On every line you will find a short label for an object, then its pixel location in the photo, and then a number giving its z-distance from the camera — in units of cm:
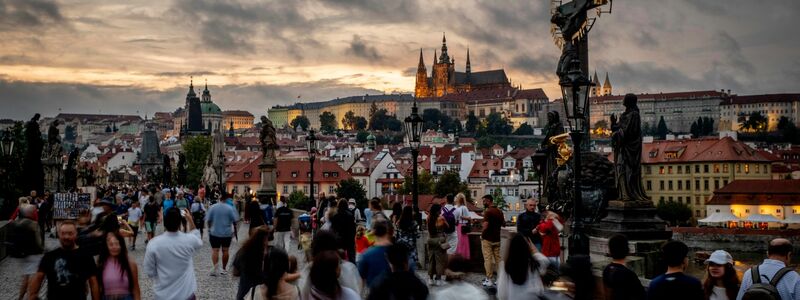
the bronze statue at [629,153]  1251
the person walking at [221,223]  1277
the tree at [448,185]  9119
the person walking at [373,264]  757
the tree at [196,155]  8786
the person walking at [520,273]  612
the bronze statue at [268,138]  2668
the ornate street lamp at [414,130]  1574
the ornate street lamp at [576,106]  949
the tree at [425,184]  9387
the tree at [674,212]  7838
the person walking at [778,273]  648
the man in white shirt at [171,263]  738
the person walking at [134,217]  1798
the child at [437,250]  1150
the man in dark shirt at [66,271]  664
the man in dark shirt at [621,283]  588
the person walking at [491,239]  991
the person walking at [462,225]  1215
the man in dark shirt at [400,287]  562
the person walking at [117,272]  695
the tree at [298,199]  7298
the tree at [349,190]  8012
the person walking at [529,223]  1044
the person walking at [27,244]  800
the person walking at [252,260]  779
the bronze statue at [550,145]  1719
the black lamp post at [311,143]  2605
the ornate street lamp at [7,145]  2242
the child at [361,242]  1074
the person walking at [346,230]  1081
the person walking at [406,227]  1123
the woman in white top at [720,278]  638
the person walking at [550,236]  998
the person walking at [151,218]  1748
